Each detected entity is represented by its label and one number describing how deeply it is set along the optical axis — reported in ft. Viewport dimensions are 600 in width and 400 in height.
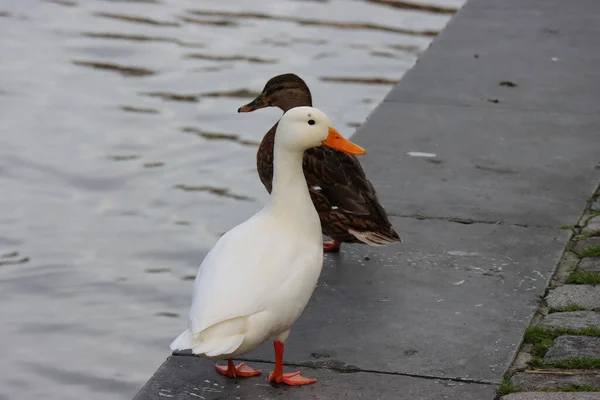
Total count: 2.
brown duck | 35.29
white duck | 26.68
